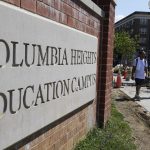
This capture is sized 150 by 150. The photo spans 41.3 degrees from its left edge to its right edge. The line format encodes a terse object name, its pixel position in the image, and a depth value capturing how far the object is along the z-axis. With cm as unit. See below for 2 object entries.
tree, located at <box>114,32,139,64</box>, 2688
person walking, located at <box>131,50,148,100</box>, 674
